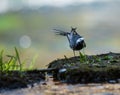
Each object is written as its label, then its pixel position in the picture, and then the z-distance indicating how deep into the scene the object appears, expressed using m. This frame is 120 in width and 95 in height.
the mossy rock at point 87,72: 9.31
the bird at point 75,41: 11.17
